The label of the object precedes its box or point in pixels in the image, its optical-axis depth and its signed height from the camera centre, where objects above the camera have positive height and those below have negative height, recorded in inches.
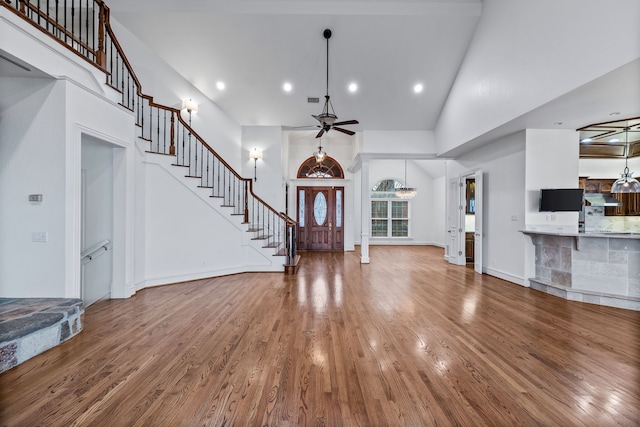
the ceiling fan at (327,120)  199.0 +65.3
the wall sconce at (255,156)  316.2 +62.4
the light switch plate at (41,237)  127.4 -10.6
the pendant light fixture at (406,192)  434.9 +33.1
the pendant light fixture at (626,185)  216.4 +22.7
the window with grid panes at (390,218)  510.9 -6.6
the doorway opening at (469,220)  312.5 -6.0
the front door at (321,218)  432.5 -6.0
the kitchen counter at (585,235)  159.4 -11.6
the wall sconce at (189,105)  263.3 +97.7
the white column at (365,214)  314.7 +0.1
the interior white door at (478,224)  260.2 -8.6
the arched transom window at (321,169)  434.9 +66.9
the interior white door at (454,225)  304.3 -11.5
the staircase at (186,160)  182.3 +42.0
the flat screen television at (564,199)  198.2 +10.8
